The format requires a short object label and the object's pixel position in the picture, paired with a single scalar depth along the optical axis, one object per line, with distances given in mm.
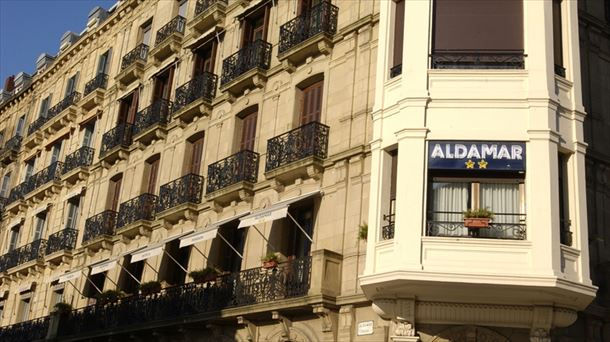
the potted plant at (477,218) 14859
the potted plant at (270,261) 18878
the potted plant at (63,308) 28125
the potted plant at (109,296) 25234
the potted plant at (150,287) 23297
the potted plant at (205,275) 21016
